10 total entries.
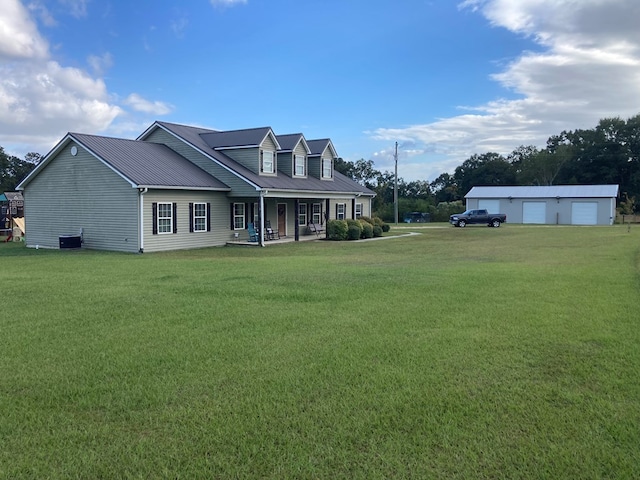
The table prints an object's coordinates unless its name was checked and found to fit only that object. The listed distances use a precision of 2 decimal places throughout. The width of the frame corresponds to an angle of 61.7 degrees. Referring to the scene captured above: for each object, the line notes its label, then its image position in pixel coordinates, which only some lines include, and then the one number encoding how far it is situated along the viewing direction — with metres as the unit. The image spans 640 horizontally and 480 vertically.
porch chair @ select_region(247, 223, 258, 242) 24.62
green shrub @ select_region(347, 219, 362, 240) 28.02
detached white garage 46.81
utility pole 47.46
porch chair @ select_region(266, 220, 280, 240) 25.85
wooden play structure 31.83
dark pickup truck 40.87
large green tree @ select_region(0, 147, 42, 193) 52.91
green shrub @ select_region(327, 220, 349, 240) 27.28
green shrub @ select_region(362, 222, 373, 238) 28.84
